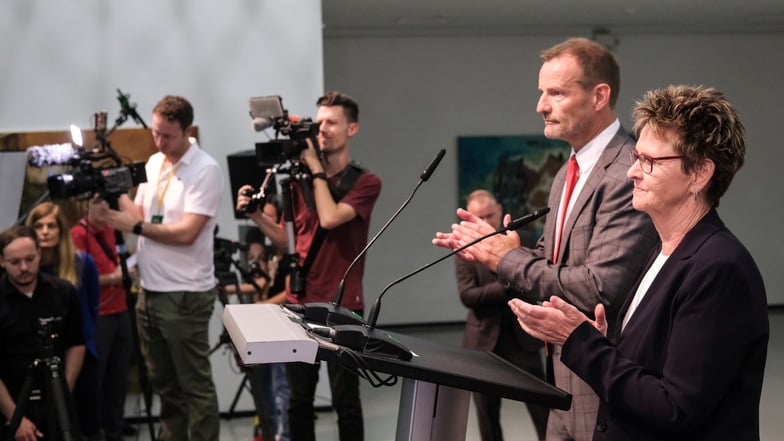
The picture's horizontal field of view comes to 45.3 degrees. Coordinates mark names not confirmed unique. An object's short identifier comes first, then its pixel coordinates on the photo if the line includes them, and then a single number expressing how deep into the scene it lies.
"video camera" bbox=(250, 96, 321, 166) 3.84
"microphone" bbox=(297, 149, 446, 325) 1.89
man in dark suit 4.31
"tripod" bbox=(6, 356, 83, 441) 3.62
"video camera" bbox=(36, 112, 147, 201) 4.09
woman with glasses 1.60
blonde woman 4.43
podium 1.62
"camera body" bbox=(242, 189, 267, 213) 3.87
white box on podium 1.58
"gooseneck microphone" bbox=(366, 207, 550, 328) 1.84
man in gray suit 2.29
